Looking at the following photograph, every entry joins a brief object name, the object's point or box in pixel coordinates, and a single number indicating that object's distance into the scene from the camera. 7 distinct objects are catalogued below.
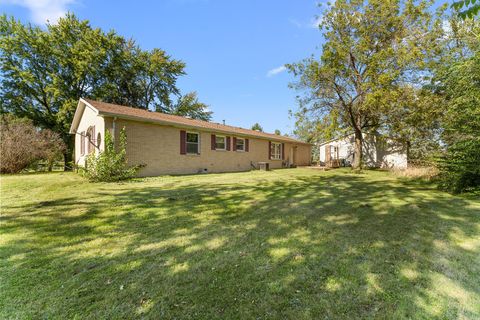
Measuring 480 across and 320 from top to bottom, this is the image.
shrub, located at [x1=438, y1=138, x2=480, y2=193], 6.66
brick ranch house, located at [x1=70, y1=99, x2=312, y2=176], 10.44
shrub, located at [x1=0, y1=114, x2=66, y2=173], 11.76
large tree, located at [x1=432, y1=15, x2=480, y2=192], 6.86
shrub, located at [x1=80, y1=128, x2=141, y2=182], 8.67
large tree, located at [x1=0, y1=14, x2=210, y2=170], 20.92
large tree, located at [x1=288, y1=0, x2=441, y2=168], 13.14
